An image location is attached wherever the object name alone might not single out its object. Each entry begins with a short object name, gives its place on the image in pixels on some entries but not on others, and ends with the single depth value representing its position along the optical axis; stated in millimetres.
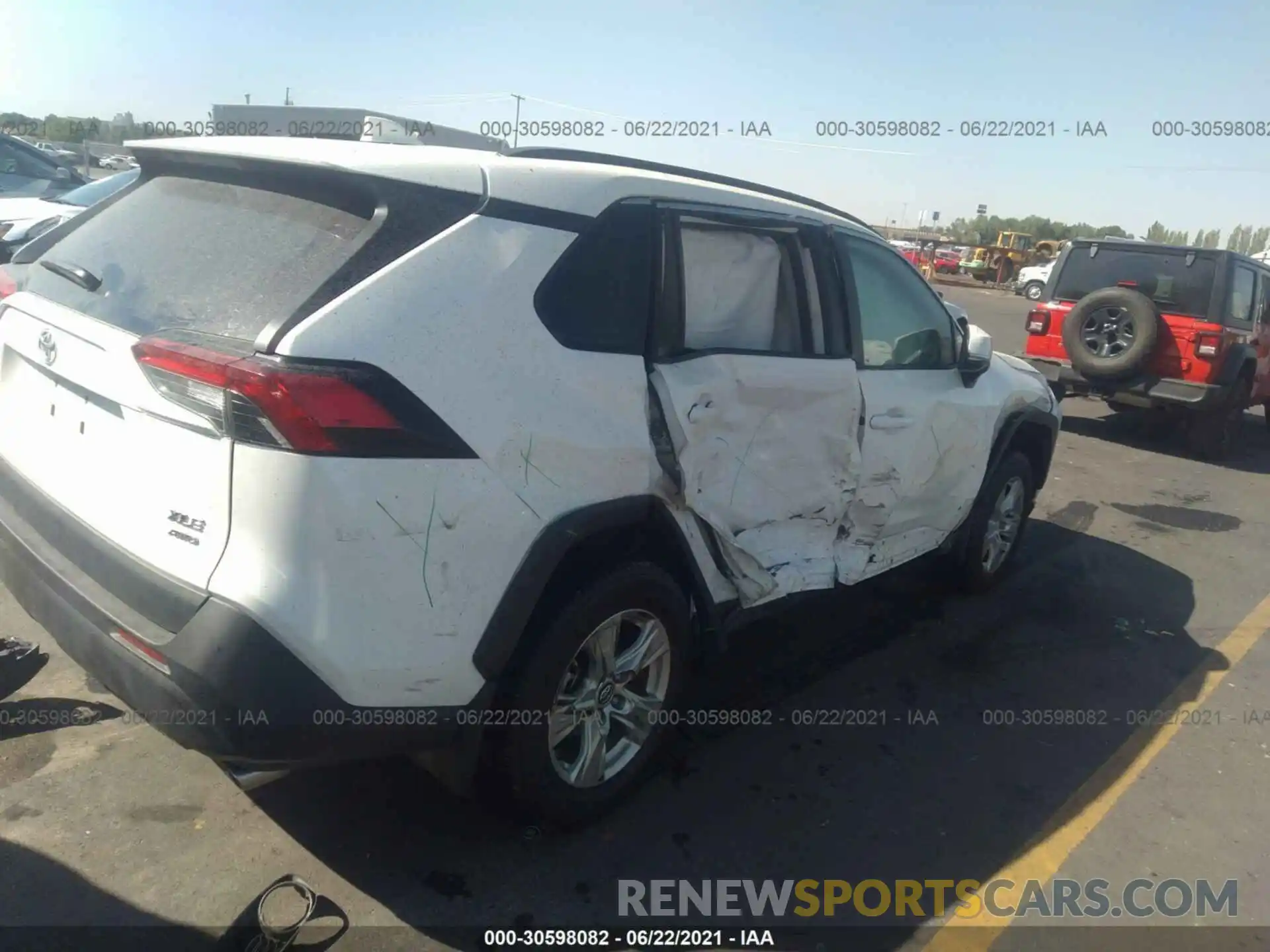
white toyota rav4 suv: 2209
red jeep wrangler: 9039
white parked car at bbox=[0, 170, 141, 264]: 8758
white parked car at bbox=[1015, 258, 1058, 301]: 32656
